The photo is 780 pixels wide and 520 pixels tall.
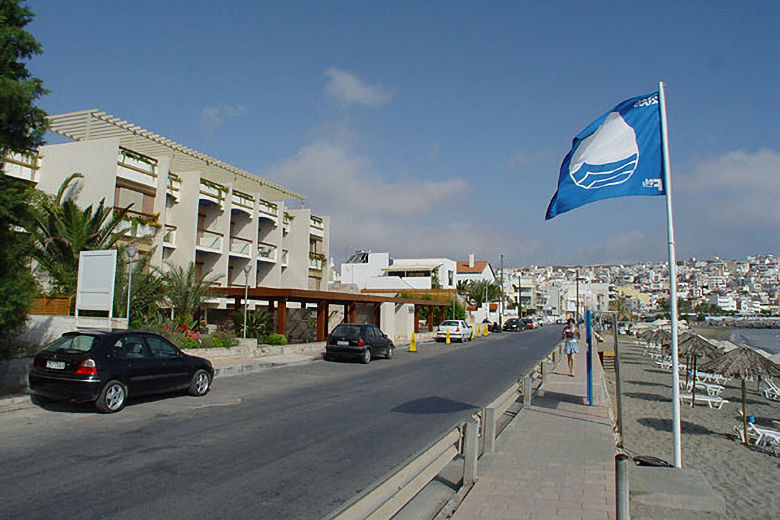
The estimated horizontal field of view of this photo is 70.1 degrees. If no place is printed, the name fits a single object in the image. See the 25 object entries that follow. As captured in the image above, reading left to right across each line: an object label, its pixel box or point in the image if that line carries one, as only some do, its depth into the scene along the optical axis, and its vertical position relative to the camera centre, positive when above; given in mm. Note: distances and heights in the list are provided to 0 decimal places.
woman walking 18594 -882
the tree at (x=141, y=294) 18250 +326
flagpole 6969 +334
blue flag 7773 +2248
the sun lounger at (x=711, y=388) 19452 -2538
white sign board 14766 +587
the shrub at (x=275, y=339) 24562 -1431
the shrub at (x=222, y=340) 20606 -1275
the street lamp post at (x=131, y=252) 16172 +1504
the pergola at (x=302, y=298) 24141 +457
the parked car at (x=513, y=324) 65562 -1440
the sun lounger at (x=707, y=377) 20895 -2462
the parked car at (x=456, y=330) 40156 -1457
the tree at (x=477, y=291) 80500 +2958
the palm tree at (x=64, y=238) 17938 +2180
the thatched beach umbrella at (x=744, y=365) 14344 -1238
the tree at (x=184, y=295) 21703 +370
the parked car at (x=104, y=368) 10164 -1260
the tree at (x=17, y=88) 9727 +3755
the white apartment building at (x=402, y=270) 72150 +5439
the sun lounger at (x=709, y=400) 17297 -2679
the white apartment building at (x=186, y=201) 23328 +5213
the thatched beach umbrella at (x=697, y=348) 18453 -1091
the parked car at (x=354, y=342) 22375 -1388
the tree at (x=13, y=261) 10336 +798
